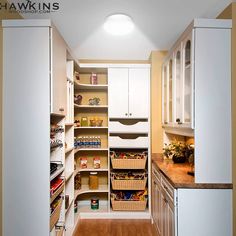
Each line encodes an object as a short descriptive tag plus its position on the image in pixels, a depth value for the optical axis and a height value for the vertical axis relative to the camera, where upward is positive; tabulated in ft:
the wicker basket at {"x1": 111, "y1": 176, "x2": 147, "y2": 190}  11.27 -3.12
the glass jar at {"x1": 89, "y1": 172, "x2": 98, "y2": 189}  12.04 -3.19
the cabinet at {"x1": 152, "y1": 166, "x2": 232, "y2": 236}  6.44 -2.56
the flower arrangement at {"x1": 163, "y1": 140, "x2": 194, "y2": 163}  9.63 -1.38
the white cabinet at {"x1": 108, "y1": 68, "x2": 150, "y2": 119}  11.66 +1.35
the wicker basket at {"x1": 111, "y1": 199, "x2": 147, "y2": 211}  11.37 -4.17
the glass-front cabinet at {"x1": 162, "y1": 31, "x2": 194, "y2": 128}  7.11 +1.13
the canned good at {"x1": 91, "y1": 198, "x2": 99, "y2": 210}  12.03 -4.36
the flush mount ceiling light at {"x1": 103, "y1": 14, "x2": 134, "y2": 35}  8.10 +3.41
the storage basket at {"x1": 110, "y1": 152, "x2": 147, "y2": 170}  11.18 -2.11
